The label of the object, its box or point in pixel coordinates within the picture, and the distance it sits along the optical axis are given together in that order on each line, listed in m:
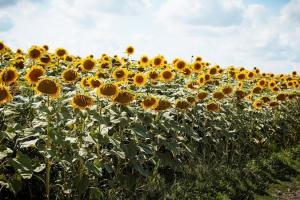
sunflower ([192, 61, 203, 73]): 11.12
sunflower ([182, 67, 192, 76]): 10.37
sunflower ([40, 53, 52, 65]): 8.53
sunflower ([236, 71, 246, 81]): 11.67
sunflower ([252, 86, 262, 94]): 11.19
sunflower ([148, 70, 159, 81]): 8.54
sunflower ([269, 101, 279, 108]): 11.34
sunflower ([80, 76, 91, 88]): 6.87
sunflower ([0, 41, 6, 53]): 9.45
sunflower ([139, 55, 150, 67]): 11.25
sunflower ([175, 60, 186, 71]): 10.44
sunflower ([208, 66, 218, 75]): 11.47
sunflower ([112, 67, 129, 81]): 7.87
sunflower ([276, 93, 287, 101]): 11.61
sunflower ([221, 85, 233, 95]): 9.38
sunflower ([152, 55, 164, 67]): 10.55
